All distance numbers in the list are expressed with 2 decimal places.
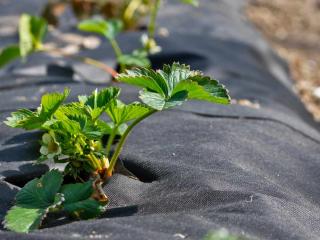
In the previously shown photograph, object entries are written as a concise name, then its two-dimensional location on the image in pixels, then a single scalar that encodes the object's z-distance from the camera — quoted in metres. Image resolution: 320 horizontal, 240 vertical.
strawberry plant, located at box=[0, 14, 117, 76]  2.23
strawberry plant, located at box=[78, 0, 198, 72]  2.14
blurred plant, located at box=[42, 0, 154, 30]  3.18
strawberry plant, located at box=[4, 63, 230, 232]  1.23
